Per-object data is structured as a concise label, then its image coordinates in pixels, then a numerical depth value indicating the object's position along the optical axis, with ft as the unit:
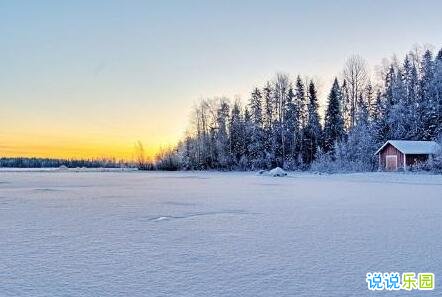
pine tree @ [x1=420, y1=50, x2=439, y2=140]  130.93
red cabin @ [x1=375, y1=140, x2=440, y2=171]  104.88
